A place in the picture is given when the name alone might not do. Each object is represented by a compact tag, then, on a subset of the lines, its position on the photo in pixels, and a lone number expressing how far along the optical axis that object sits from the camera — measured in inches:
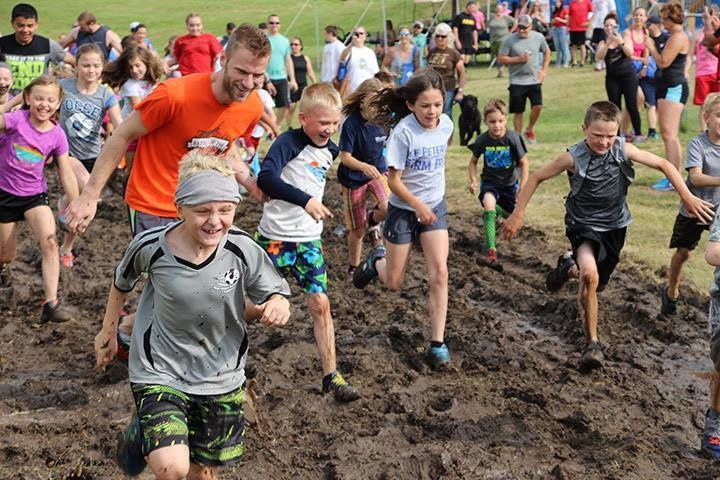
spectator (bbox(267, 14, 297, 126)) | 767.1
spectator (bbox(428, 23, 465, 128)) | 697.0
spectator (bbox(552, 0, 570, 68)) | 1137.4
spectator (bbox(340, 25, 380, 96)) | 725.3
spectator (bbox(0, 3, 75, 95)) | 484.7
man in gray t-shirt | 678.5
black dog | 678.5
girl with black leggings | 636.7
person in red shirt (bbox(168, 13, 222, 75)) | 679.7
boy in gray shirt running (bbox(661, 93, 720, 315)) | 308.0
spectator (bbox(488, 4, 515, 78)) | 1202.6
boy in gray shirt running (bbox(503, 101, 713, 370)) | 289.4
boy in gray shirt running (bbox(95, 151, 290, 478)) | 177.0
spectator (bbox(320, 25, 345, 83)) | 815.7
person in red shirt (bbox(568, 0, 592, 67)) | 1125.4
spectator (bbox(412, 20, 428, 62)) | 895.3
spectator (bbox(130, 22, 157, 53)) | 734.5
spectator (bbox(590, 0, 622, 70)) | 1126.4
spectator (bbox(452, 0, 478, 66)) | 1195.9
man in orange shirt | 225.1
